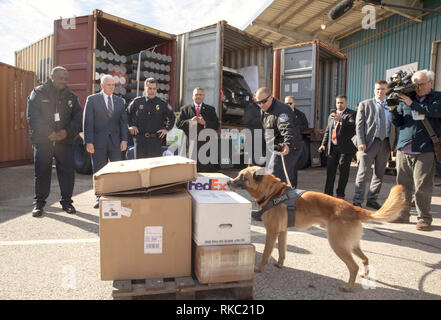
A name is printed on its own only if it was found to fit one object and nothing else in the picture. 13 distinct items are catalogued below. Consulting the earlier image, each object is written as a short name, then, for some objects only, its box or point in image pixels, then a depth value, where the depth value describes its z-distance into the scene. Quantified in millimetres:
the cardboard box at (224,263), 2152
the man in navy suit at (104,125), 4488
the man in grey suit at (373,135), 5090
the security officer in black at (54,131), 4332
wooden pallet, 2059
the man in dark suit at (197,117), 5410
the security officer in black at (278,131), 3957
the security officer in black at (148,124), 4945
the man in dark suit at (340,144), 5613
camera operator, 3994
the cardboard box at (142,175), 2246
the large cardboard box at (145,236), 2160
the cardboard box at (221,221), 2229
